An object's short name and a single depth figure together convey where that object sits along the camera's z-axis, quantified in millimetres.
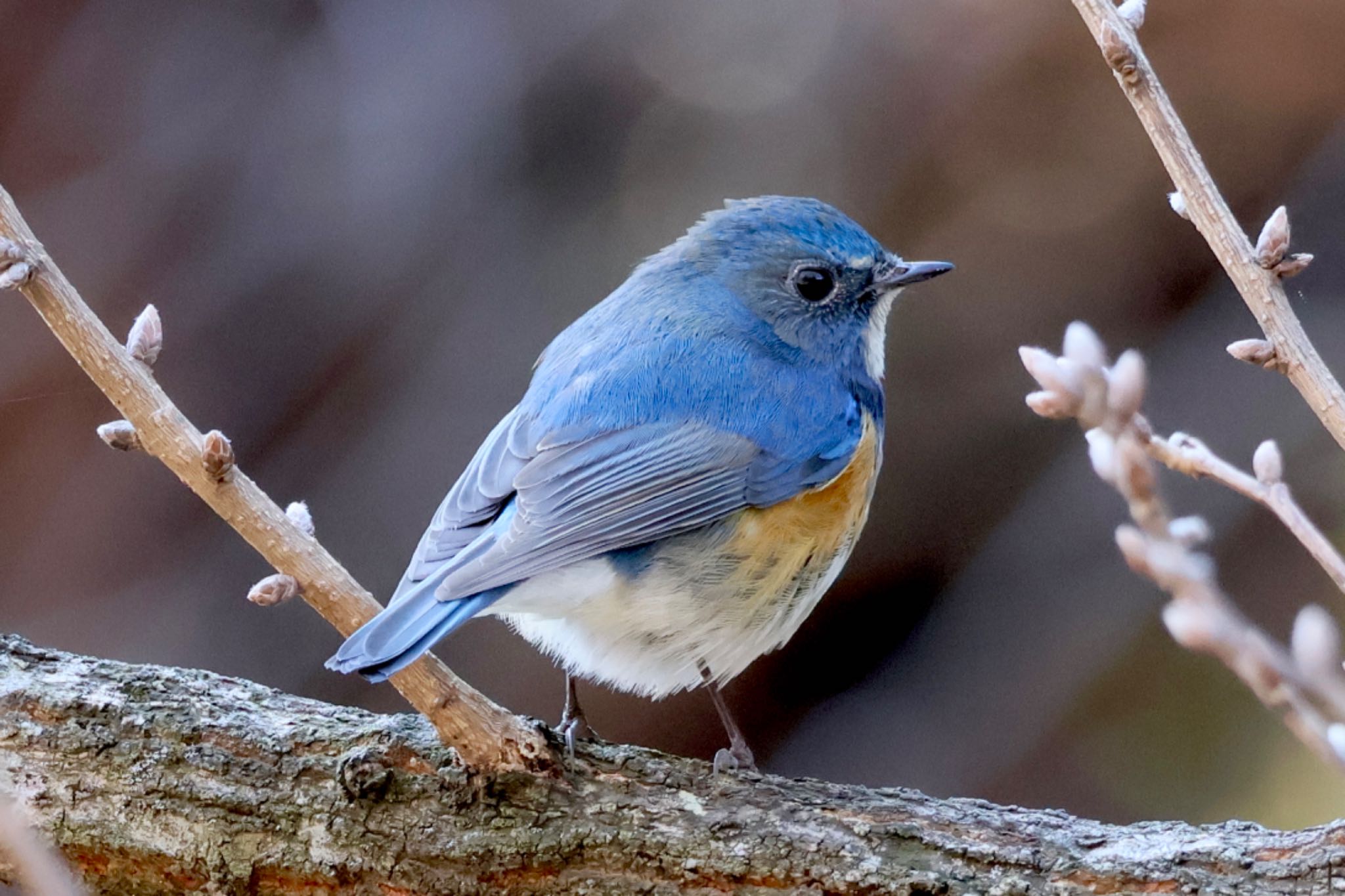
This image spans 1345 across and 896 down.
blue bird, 3437
